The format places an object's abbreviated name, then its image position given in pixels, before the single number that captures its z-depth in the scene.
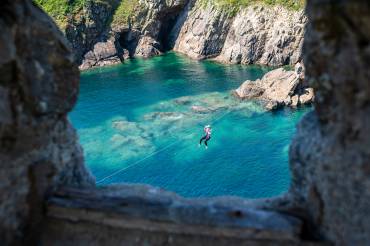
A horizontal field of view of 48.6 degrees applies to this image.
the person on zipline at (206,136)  32.56
